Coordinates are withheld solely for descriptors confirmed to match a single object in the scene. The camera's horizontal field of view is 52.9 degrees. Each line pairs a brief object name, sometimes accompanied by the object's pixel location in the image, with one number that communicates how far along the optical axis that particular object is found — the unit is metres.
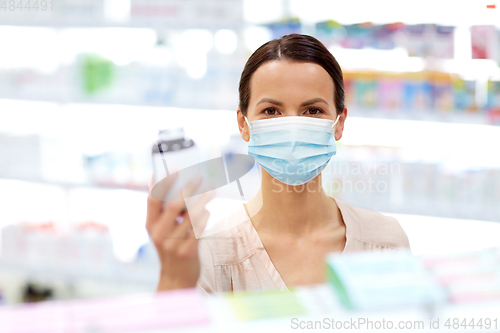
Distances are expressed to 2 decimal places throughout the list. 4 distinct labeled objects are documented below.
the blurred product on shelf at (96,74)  2.82
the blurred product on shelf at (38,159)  2.98
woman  1.26
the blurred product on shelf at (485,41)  2.40
